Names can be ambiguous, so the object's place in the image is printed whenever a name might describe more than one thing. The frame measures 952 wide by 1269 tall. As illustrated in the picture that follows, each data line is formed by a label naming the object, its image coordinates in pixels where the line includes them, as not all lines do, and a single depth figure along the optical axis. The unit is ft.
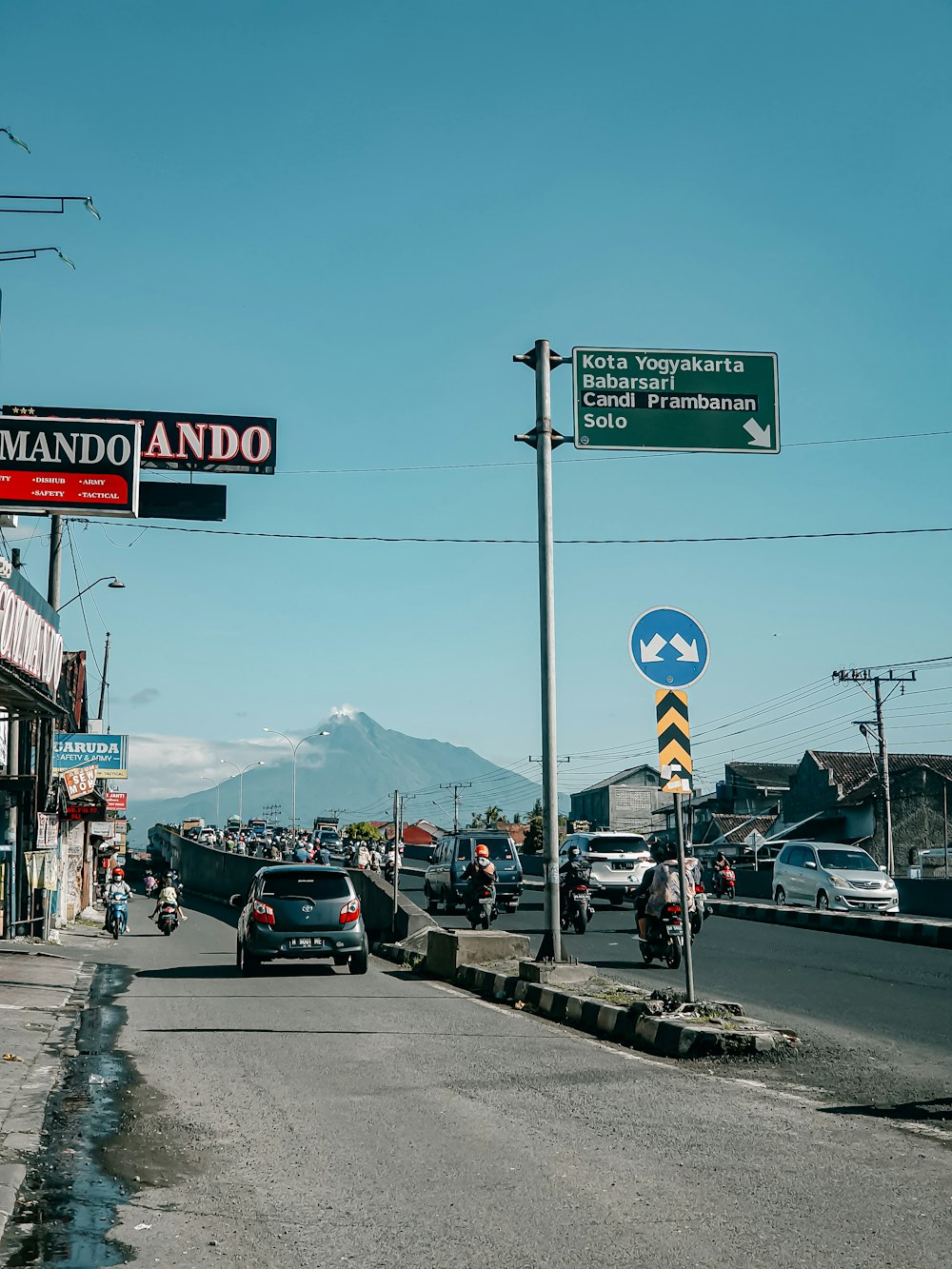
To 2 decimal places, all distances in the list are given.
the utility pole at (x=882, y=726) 178.91
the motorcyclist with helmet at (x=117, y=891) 97.40
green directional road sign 43.55
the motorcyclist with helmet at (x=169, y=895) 106.63
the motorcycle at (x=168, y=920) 105.81
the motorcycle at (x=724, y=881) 126.72
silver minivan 93.40
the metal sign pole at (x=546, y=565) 48.03
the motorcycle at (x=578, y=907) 79.97
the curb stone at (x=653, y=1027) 33.32
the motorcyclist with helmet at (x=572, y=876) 80.89
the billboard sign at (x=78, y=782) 97.55
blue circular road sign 37.35
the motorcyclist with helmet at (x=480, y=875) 78.69
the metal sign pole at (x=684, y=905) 35.04
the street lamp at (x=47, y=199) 50.14
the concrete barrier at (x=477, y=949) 56.03
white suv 106.63
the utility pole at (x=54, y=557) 85.30
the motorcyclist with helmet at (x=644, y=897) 58.03
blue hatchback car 57.98
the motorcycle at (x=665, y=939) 56.29
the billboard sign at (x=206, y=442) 97.55
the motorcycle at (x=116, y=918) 97.09
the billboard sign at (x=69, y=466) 73.15
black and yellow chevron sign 37.22
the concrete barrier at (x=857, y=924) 75.97
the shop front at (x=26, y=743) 52.44
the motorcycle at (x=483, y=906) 77.87
